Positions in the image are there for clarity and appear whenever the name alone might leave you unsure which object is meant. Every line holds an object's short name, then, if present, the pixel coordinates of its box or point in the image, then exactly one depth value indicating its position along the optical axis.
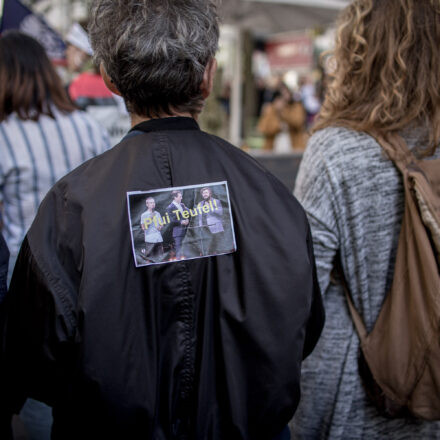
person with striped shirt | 2.07
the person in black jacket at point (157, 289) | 0.98
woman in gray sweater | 1.45
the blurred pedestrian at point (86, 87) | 3.30
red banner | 9.93
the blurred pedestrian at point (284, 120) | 10.77
